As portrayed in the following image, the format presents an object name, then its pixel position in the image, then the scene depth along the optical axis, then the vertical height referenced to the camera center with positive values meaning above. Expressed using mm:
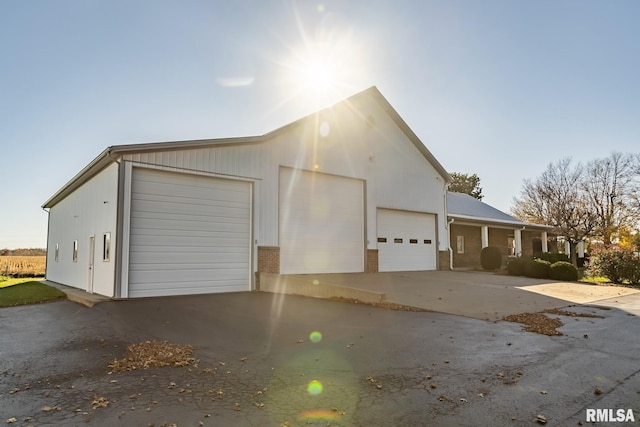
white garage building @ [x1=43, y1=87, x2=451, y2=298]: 12125 +1394
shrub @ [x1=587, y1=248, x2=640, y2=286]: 16672 -912
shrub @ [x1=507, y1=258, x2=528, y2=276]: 19812 -1098
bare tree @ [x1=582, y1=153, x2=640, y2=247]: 34312 +4582
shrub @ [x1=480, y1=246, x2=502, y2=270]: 23609 -812
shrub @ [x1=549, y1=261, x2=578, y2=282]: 17953 -1246
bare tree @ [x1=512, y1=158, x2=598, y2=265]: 30047 +3305
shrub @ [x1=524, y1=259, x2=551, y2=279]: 18875 -1169
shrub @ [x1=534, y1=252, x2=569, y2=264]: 25081 -797
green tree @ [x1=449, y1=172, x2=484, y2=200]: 56016 +8570
